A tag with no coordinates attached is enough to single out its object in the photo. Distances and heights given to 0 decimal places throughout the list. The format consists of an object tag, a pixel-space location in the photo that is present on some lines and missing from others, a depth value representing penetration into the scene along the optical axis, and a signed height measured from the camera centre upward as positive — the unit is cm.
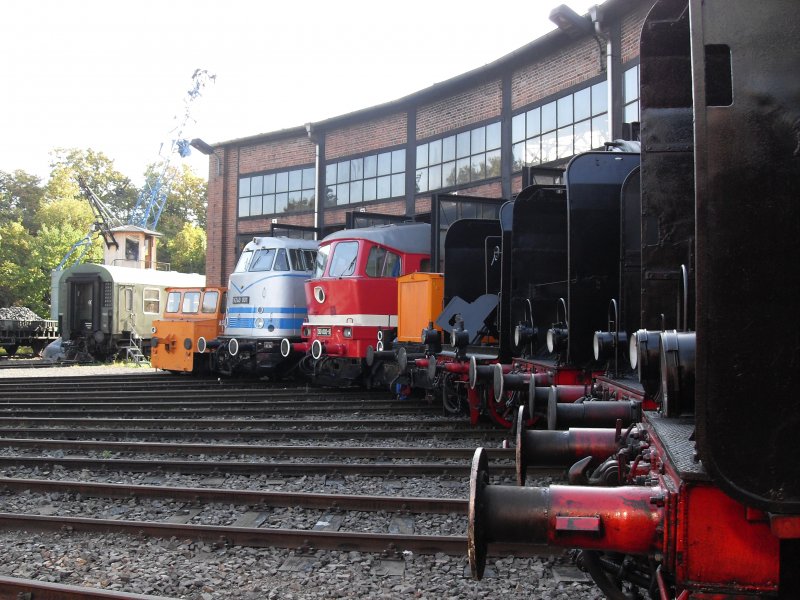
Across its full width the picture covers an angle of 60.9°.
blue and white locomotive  1527 +49
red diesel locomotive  1277 +64
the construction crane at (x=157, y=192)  5241 +1077
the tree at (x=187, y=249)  5438 +612
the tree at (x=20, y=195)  5209 +1005
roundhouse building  1500 +539
